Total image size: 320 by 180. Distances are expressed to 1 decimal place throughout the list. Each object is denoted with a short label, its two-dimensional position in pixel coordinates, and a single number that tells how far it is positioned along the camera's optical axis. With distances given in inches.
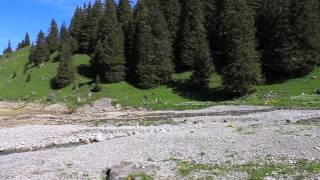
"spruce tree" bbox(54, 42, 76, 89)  2334.1
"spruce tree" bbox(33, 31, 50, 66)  3163.7
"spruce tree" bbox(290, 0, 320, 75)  1716.3
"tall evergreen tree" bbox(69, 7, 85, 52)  3073.1
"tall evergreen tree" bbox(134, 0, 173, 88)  2017.0
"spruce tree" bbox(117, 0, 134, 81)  2264.3
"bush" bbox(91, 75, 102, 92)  2048.7
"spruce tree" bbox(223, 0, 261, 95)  1644.0
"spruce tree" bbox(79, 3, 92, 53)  2882.1
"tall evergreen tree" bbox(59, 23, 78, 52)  2892.2
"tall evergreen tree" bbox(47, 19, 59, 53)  3422.0
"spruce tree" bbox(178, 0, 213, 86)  1832.1
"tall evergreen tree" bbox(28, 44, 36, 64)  3345.1
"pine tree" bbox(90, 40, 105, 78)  2252.3
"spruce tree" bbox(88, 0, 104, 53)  2823.7
